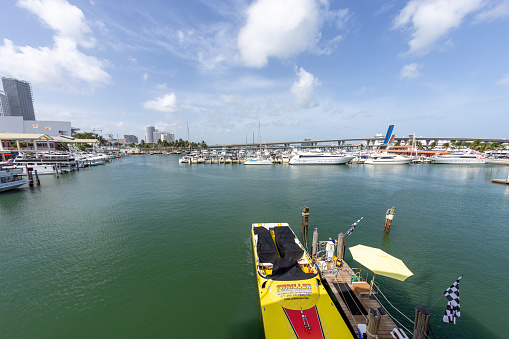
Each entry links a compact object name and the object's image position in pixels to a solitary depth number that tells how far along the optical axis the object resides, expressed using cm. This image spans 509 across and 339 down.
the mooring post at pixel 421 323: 662
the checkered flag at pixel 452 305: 710
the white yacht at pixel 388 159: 8962
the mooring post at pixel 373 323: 723
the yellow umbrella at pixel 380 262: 994
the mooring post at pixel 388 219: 2086
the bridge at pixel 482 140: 17862
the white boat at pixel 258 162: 9225
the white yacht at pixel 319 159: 9094
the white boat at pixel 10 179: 3643
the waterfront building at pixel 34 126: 10838
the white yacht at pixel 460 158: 8729
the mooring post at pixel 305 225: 2070
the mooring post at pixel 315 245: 1498
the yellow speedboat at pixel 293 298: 836
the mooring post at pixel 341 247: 1394
